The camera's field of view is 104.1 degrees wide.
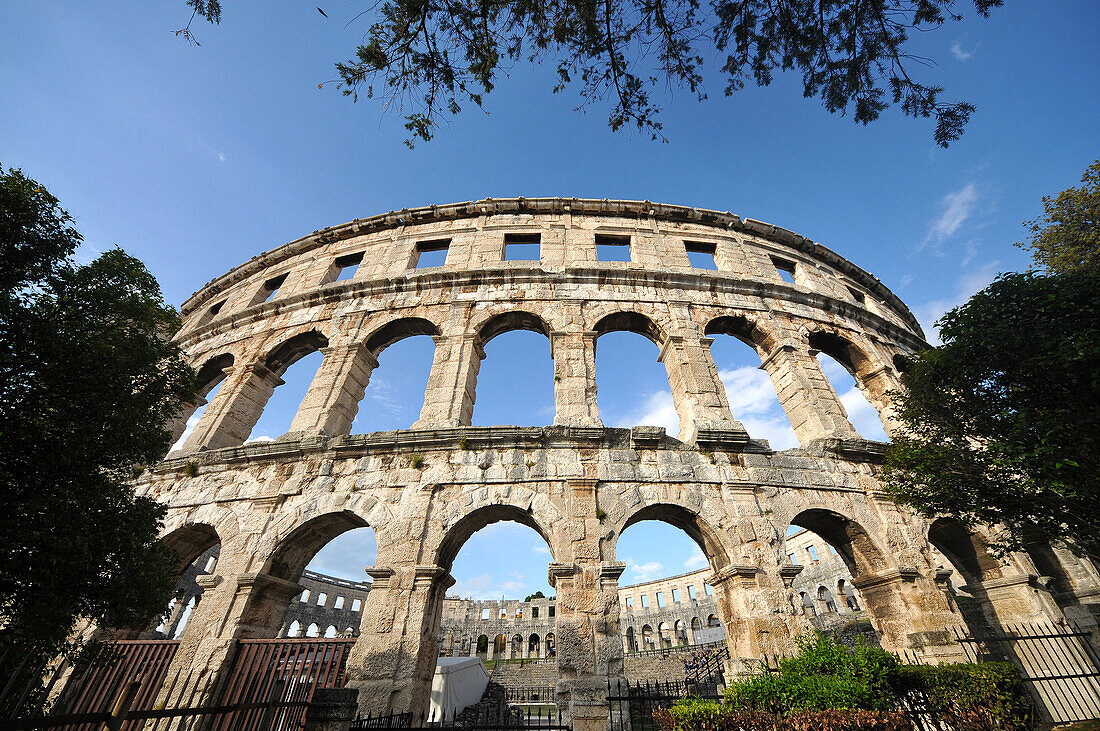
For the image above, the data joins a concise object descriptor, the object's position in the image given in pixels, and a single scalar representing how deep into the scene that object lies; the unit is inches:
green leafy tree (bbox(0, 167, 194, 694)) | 177.5
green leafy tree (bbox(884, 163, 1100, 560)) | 235.3
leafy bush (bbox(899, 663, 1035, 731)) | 205.9
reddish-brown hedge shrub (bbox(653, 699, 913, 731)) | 167.3
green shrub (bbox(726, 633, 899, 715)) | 187.6
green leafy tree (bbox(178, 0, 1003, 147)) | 190.4
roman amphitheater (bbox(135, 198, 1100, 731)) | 269.4
